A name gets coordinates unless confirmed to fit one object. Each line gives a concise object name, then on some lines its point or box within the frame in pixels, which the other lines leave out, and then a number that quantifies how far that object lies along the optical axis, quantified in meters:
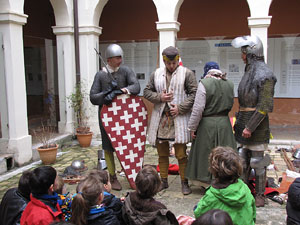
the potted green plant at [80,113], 6.98
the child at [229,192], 2.51
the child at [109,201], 2.57
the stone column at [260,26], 6.29
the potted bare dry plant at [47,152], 5.81
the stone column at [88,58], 7.32
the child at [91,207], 2.30
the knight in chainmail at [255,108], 3.60
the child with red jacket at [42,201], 2.42
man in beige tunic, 4.02
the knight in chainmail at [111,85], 4.19
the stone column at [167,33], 6.69
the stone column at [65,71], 7.30
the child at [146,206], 2.46
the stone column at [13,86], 5.45
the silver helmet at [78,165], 5.28
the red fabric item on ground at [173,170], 5.09
